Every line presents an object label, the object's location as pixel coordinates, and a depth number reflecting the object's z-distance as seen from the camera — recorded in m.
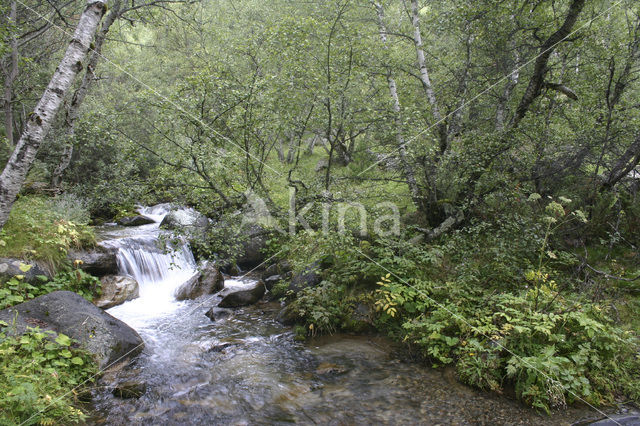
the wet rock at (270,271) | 11.13
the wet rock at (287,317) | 8.09
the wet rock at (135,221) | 13.85
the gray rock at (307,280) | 8.76
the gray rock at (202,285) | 10.06
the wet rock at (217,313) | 8.58
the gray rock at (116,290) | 8.80
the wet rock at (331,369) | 5.99
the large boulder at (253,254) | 11.99
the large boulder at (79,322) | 5.73
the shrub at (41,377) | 4.03
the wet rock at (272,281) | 10.35
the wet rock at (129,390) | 5.30
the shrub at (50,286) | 6.32
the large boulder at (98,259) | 8.85
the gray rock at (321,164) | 20.21
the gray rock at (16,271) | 6.82
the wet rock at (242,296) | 9.25
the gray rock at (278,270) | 10.91
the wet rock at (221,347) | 6.98
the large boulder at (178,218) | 10.04
